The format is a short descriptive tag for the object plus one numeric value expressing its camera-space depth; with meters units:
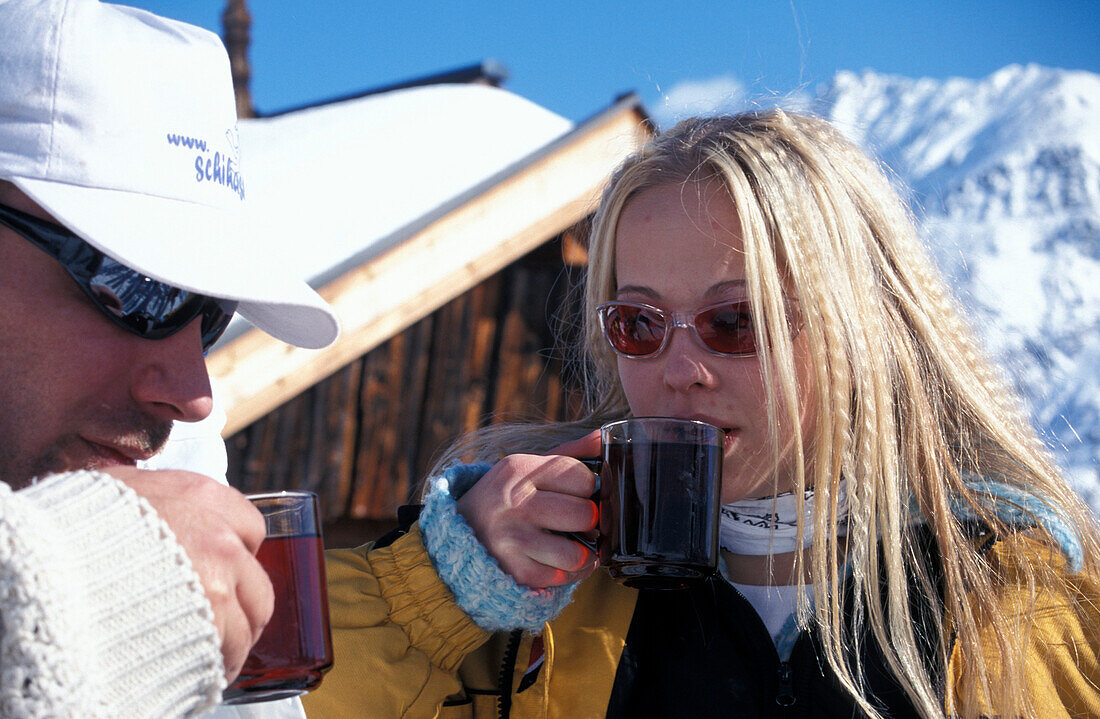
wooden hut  1.78
